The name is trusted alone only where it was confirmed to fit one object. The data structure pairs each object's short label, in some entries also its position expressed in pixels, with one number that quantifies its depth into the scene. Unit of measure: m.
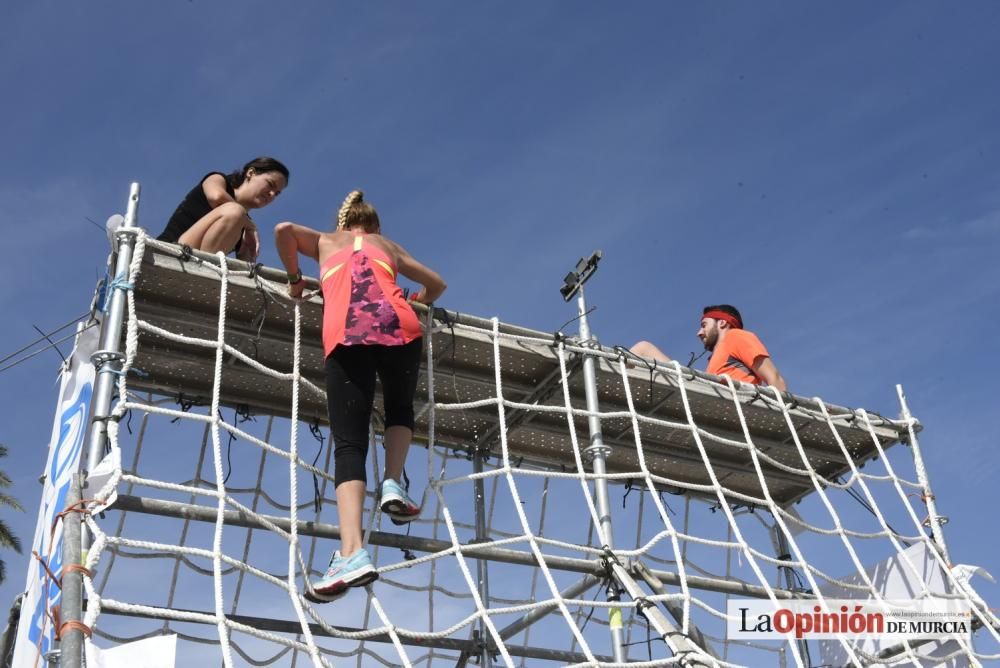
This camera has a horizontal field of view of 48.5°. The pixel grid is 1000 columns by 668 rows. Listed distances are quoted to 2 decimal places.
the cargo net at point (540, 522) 3.69
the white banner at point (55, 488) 3.31
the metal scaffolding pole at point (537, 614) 4.85
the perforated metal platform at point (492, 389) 4.64
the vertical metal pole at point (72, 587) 2.81
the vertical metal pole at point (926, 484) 5.75
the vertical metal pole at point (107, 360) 3.61
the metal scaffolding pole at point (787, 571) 6.16
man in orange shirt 6.08
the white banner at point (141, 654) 3.02
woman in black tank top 4.62
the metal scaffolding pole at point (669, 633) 3.91
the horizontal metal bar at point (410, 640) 3.73
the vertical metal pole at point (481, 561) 4.97
